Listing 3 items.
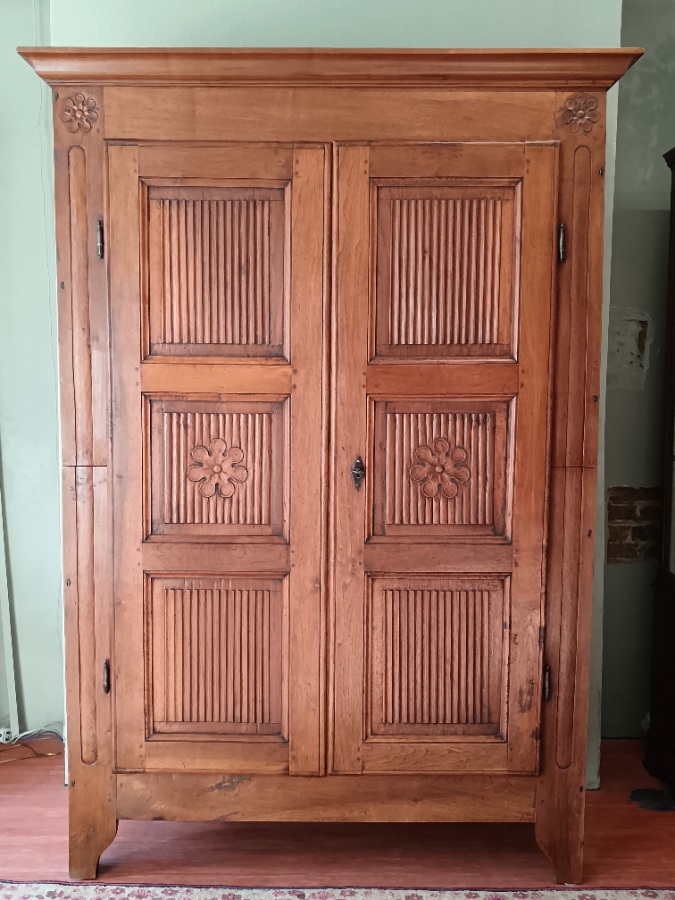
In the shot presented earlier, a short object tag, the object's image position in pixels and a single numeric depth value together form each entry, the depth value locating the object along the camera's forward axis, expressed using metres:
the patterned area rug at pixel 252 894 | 2.08
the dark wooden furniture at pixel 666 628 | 2.75
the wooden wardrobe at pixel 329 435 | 2.00
